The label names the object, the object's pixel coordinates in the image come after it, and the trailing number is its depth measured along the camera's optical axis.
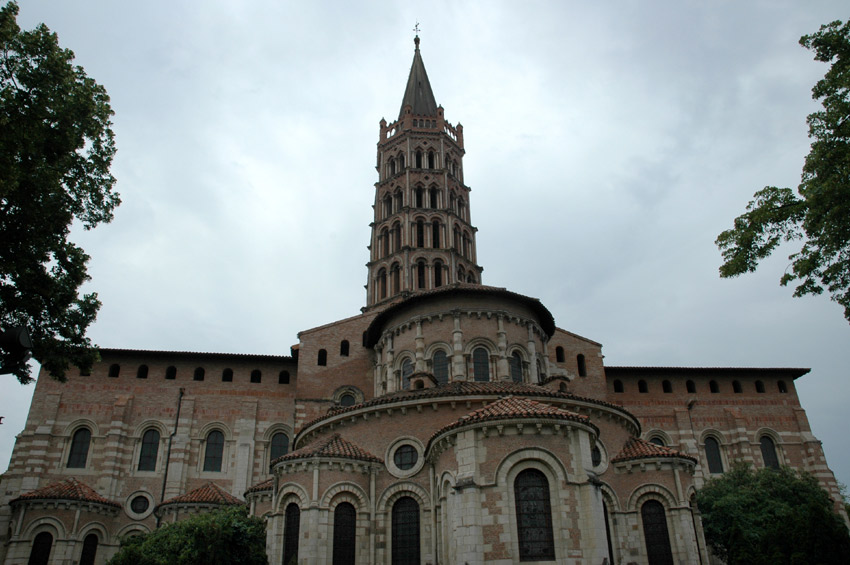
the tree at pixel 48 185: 14.49
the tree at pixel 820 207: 14.55
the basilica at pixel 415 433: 18.55
